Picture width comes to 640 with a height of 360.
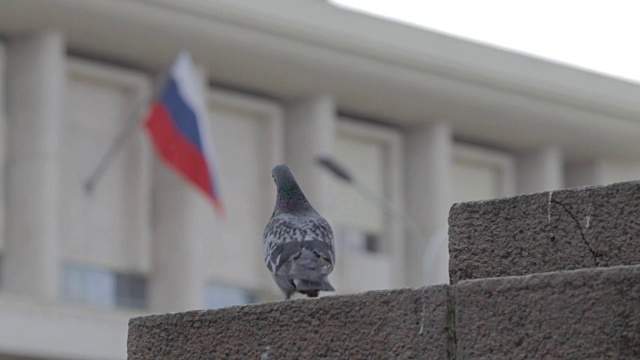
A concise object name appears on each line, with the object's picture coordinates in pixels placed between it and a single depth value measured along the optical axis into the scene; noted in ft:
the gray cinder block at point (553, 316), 35.86
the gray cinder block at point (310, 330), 38.91
